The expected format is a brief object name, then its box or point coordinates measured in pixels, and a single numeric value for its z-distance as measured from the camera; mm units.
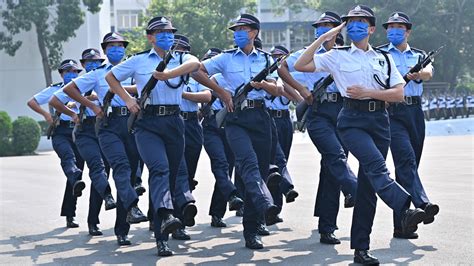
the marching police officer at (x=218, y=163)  10788
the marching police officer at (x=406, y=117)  9133
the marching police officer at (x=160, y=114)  8680
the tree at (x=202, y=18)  55625
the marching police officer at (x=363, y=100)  7664
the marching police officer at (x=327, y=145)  9148
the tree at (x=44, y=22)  45531
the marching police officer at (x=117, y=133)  9493
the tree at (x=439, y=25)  55062
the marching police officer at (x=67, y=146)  11688
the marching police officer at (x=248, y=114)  8930
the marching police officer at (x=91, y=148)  10606
